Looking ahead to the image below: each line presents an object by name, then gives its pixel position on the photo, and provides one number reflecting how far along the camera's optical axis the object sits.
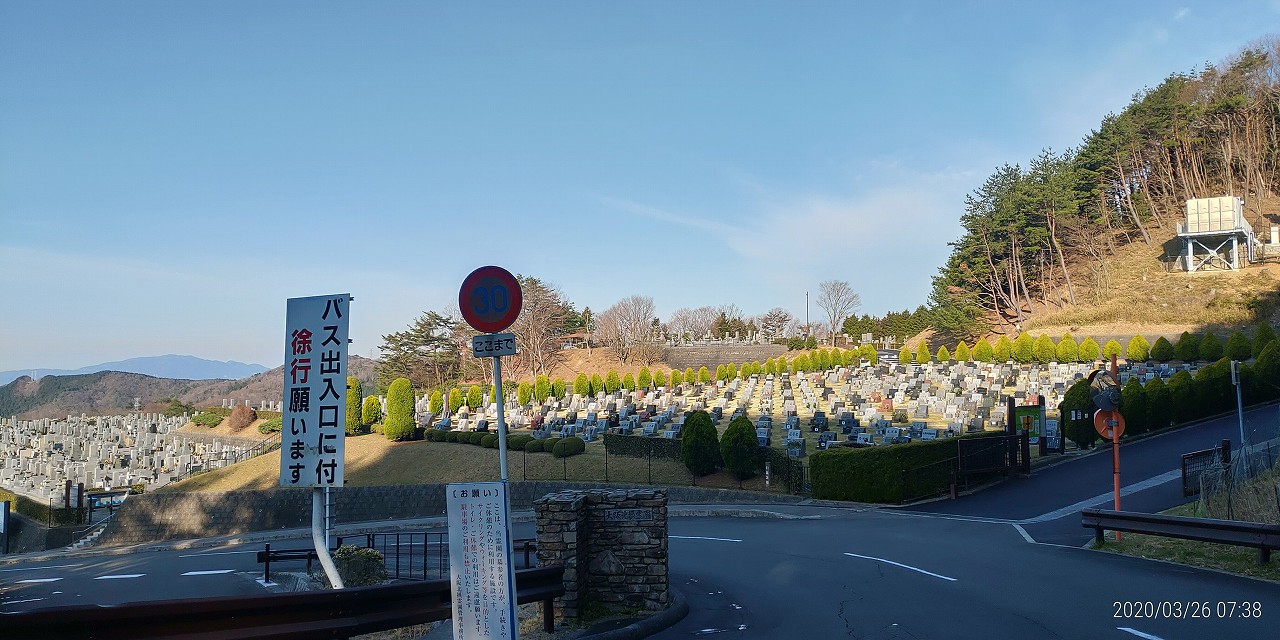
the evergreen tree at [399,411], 40.34
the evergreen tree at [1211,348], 41.66
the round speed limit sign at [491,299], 6.91
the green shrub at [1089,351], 47.09
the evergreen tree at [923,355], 53.09
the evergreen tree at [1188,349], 42.69
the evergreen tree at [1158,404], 29.53
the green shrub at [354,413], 44.72
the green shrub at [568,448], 30.22
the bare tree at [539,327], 73.69
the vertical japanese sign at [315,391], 7.77
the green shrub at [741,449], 24.92
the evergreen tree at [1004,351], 50.88
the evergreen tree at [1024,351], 49.78
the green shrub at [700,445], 25.89
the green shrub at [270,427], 51.59
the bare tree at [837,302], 97.06
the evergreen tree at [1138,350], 45.50
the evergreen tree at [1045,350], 48.84
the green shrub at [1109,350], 41.17
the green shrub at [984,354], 51.66
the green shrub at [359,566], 13.02
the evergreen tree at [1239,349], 40.12
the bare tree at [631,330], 79.38
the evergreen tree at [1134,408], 28.67
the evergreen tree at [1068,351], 47.55
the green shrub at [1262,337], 39.04
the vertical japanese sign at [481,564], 6.30
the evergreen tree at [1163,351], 43.72
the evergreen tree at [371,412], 45.81
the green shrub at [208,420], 57.88
